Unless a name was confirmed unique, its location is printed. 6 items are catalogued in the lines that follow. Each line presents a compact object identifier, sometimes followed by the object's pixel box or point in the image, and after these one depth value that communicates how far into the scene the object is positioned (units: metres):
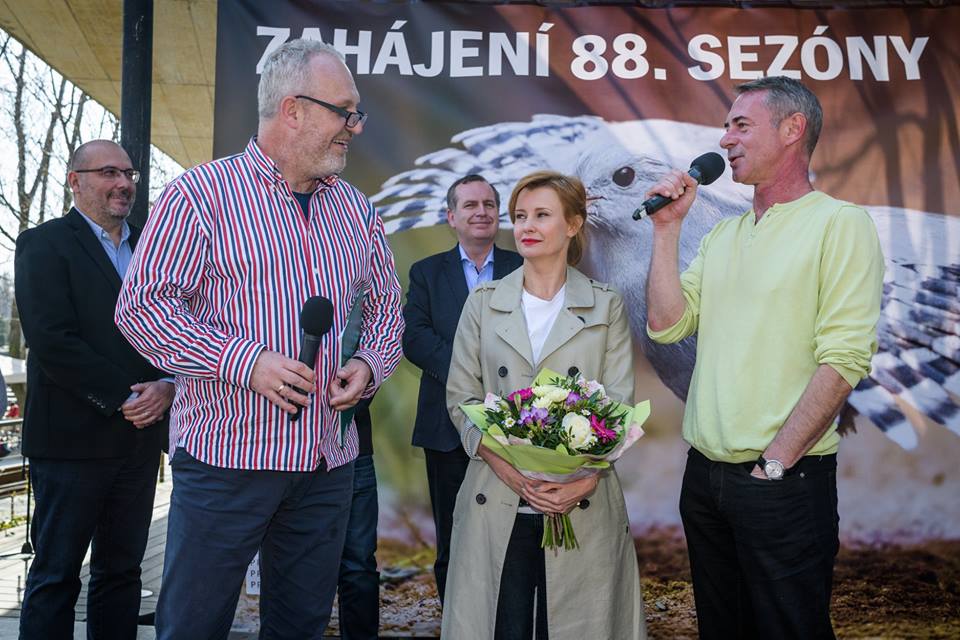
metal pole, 4.03
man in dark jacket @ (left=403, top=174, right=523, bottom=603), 3.96
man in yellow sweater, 2.43
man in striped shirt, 2.21
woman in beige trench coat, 2.63
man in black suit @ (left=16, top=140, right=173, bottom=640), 3.26
